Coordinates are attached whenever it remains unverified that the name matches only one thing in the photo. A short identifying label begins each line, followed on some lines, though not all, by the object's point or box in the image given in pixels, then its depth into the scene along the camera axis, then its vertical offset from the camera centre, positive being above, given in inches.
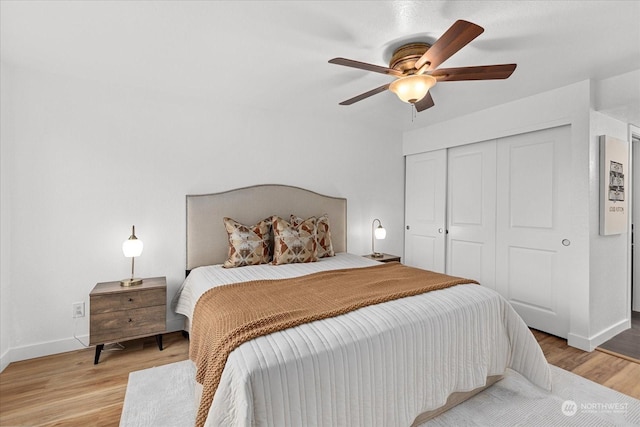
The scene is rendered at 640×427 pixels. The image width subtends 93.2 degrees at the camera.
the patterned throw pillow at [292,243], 116.0 -11.2
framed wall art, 106.2 +11.7
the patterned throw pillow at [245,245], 111.7 -11.9
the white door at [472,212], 136.4 +1.8
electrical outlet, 103.3 -33.2
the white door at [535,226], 113.0 -3.7
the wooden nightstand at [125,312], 92.4 -31.7
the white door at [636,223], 139.4 -2.7
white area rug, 69.4 -46.9
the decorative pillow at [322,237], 130.0 -9.8
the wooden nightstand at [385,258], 147.2 -21.4
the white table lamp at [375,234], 149.3 -9.9
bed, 46.9 -27.6
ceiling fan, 69.5 +36.2
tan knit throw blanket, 53.7 -20.4
